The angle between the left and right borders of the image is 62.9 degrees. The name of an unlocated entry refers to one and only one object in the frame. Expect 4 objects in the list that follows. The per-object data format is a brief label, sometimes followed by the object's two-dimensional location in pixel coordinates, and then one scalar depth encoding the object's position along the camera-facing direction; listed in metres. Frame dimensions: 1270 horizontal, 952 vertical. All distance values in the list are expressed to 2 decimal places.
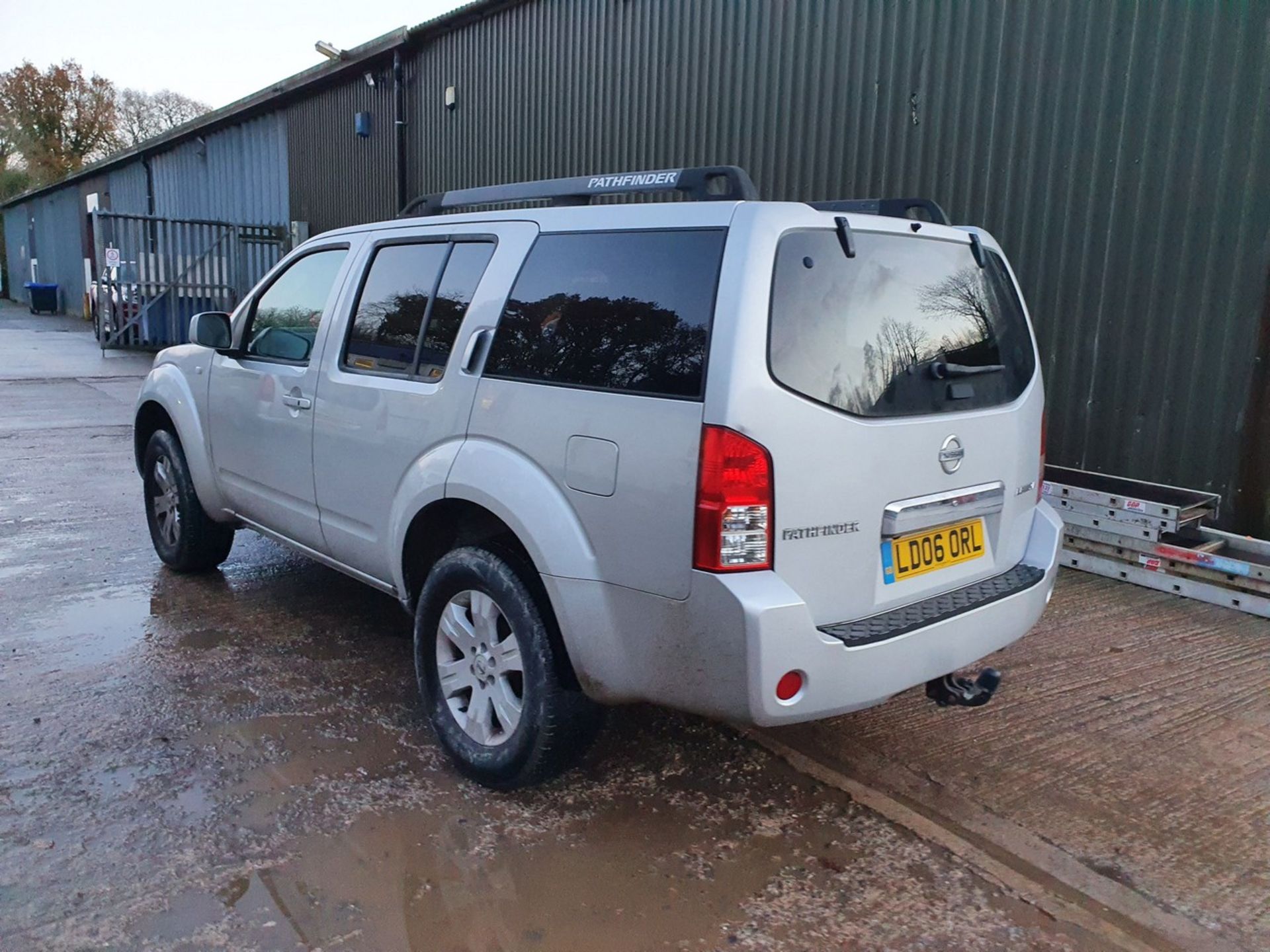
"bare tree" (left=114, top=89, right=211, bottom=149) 48.94
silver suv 2.74
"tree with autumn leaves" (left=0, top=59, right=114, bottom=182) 45.88
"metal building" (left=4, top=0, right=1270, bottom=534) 5.73
